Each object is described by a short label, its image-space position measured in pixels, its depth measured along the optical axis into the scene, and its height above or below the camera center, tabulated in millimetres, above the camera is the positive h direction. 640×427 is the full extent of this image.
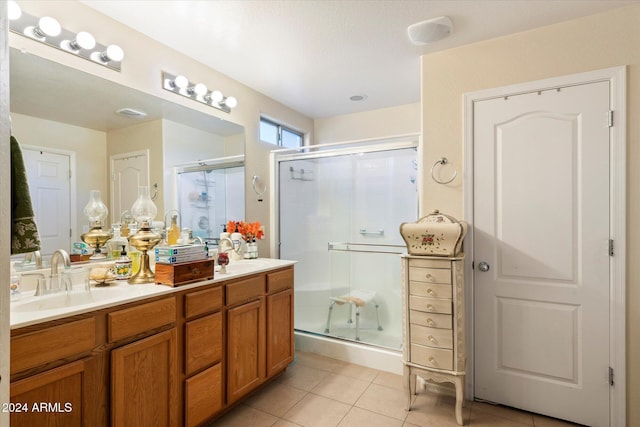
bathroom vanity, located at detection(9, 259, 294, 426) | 1138 -646
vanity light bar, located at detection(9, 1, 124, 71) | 1495 +903
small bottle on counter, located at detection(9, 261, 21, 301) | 1354 -314
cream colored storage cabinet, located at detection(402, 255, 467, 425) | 1859 -664
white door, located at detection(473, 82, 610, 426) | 1841 -255
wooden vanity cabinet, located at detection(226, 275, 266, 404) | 1910 -791
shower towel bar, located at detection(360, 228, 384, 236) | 3156 -210
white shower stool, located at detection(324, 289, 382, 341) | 3080 -893
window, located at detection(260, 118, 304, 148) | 3203 +852
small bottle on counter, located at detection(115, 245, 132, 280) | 1770 -316
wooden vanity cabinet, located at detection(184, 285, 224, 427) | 1650 -780
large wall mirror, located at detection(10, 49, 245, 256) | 1596 +419
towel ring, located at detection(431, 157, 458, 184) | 2197 +318
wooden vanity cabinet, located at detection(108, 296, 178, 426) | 1346 -699
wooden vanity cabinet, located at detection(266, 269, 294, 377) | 2236 -807
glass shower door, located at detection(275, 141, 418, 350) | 3006 -227
